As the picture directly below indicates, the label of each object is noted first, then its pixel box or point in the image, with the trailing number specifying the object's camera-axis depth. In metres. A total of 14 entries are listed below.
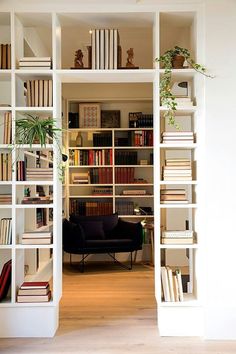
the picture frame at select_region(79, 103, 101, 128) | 7.12
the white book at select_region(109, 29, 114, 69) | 3.58
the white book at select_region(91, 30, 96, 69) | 3.59
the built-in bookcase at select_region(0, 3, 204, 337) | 3.44
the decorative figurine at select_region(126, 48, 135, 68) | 3.75
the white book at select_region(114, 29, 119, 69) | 3.59
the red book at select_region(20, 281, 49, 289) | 3.48
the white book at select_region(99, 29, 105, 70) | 3.58
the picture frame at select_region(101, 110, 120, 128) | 7.14
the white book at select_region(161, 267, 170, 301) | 3.48
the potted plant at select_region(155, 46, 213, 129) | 3.42
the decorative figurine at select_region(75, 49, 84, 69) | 3.72
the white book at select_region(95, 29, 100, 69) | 3.59
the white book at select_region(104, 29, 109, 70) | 3.58
